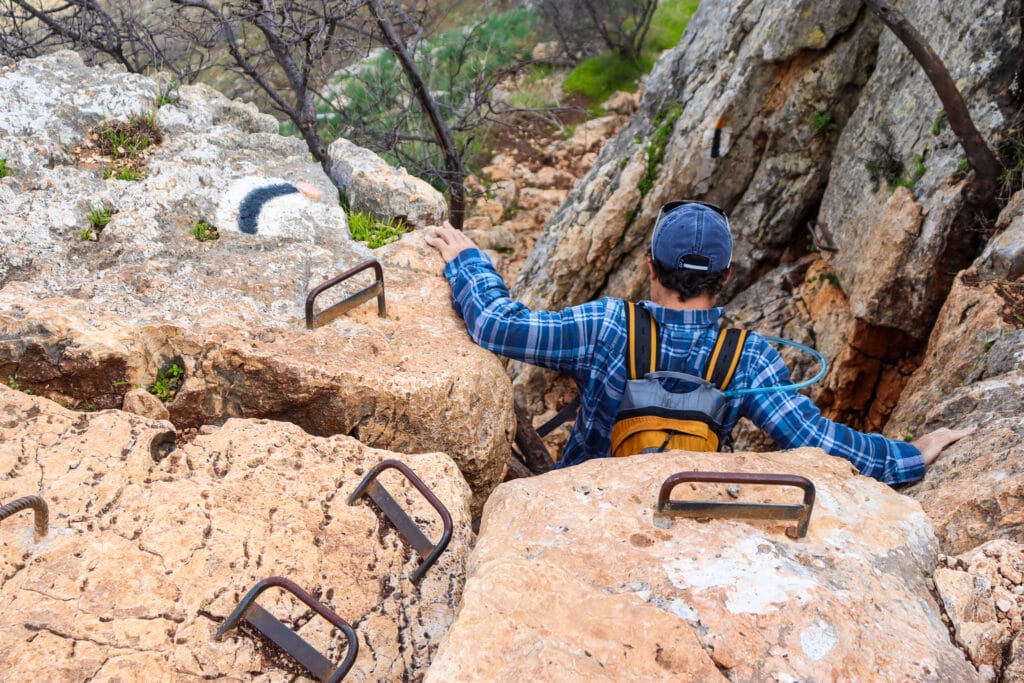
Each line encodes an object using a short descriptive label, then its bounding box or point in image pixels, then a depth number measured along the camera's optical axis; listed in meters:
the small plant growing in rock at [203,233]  3.33
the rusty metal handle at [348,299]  2.96
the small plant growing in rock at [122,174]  3.52
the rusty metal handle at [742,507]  1.96
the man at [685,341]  2.98
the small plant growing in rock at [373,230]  3.66
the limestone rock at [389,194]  3.91
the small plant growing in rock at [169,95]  4.11
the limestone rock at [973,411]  2.39
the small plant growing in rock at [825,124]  5.87
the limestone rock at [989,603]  1.83
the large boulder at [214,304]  2.80
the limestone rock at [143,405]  2.71
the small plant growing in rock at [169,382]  2.81
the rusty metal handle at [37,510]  1.86
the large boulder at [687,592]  1.70
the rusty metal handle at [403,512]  2.21
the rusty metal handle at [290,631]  1.88
